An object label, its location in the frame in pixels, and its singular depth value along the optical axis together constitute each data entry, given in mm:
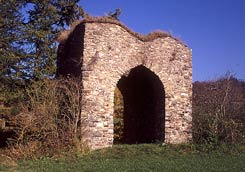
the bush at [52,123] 12422
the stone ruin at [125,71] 13250
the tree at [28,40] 17203
